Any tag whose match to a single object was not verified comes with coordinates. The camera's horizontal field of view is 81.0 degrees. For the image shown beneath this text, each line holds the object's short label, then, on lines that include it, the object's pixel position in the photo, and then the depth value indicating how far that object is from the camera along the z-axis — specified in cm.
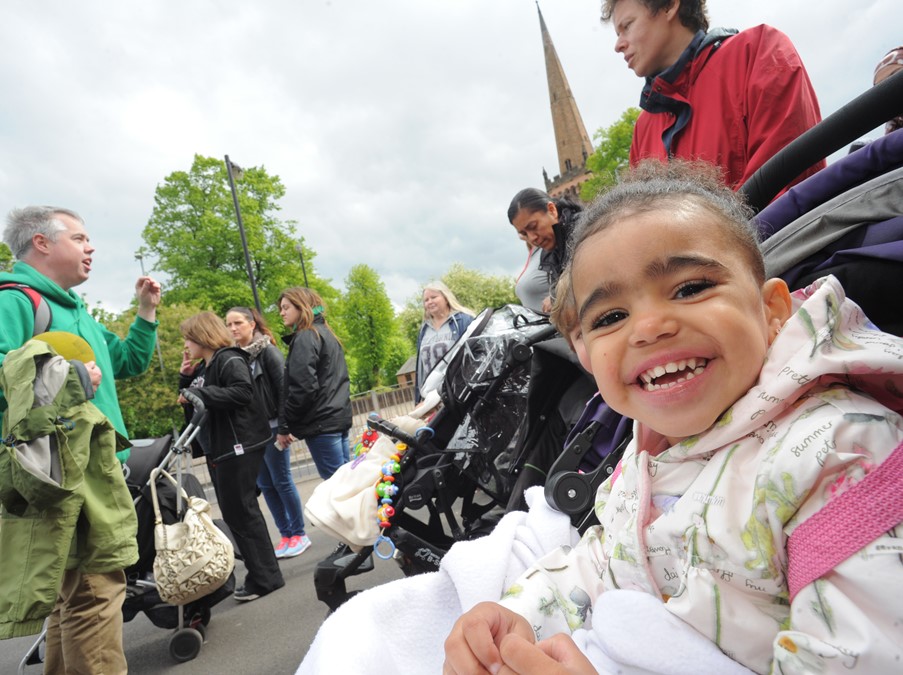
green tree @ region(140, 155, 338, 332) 2077
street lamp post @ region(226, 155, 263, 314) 1130
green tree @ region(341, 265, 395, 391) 4125
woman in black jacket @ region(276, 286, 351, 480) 462
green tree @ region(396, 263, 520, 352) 5198
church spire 5378
